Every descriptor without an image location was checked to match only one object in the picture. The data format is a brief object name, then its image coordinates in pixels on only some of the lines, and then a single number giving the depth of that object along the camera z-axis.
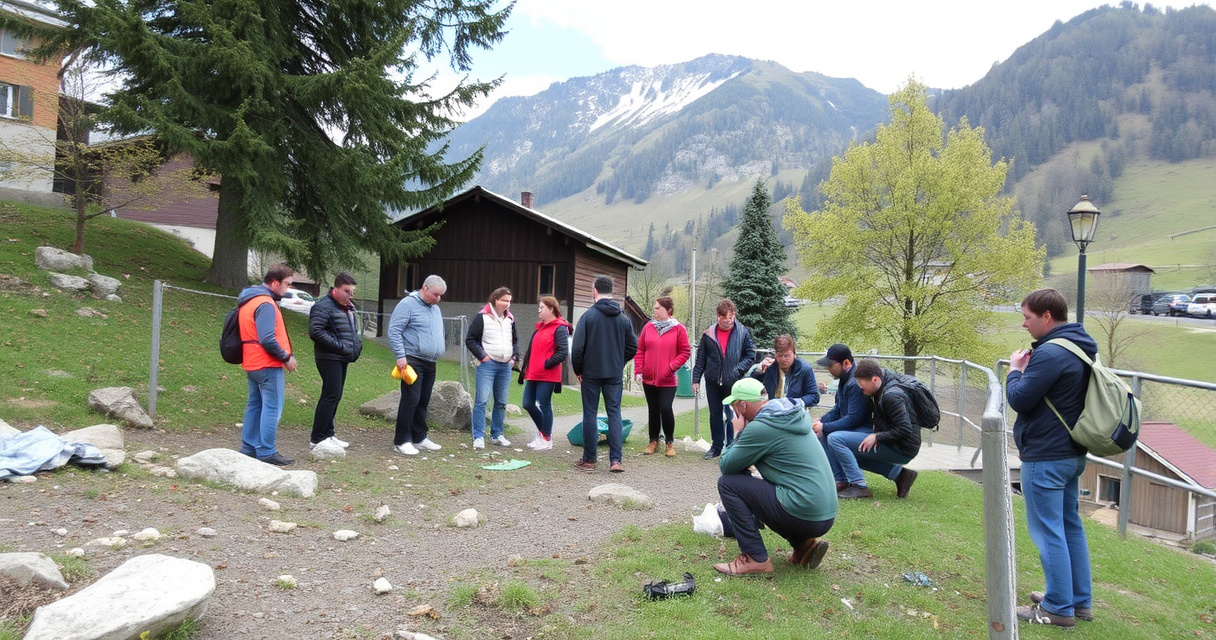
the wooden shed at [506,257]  24.62
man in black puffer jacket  7.23
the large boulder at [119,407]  7.76
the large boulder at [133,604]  2.83
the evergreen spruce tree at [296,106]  13.91
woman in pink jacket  8.70
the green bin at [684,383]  25.26
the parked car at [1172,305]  57.74
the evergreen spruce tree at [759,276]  32.53
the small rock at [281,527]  4.79
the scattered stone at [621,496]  6.16
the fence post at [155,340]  7.88
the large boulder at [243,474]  5.69
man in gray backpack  3.86
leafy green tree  24.19
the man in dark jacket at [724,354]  8.64
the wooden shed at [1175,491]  8.17
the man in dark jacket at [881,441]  6.28
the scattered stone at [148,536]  4.24
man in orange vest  6.52
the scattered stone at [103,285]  13.04
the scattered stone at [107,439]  5.90
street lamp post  11.84
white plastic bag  5.05
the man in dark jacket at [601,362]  7.70
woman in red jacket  8.40
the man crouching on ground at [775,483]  4.12
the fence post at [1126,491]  6.12
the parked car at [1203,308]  56.57
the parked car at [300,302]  22.42
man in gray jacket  7.81
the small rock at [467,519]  5.31
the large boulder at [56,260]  13.16
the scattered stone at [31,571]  3.30
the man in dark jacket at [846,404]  6.77
